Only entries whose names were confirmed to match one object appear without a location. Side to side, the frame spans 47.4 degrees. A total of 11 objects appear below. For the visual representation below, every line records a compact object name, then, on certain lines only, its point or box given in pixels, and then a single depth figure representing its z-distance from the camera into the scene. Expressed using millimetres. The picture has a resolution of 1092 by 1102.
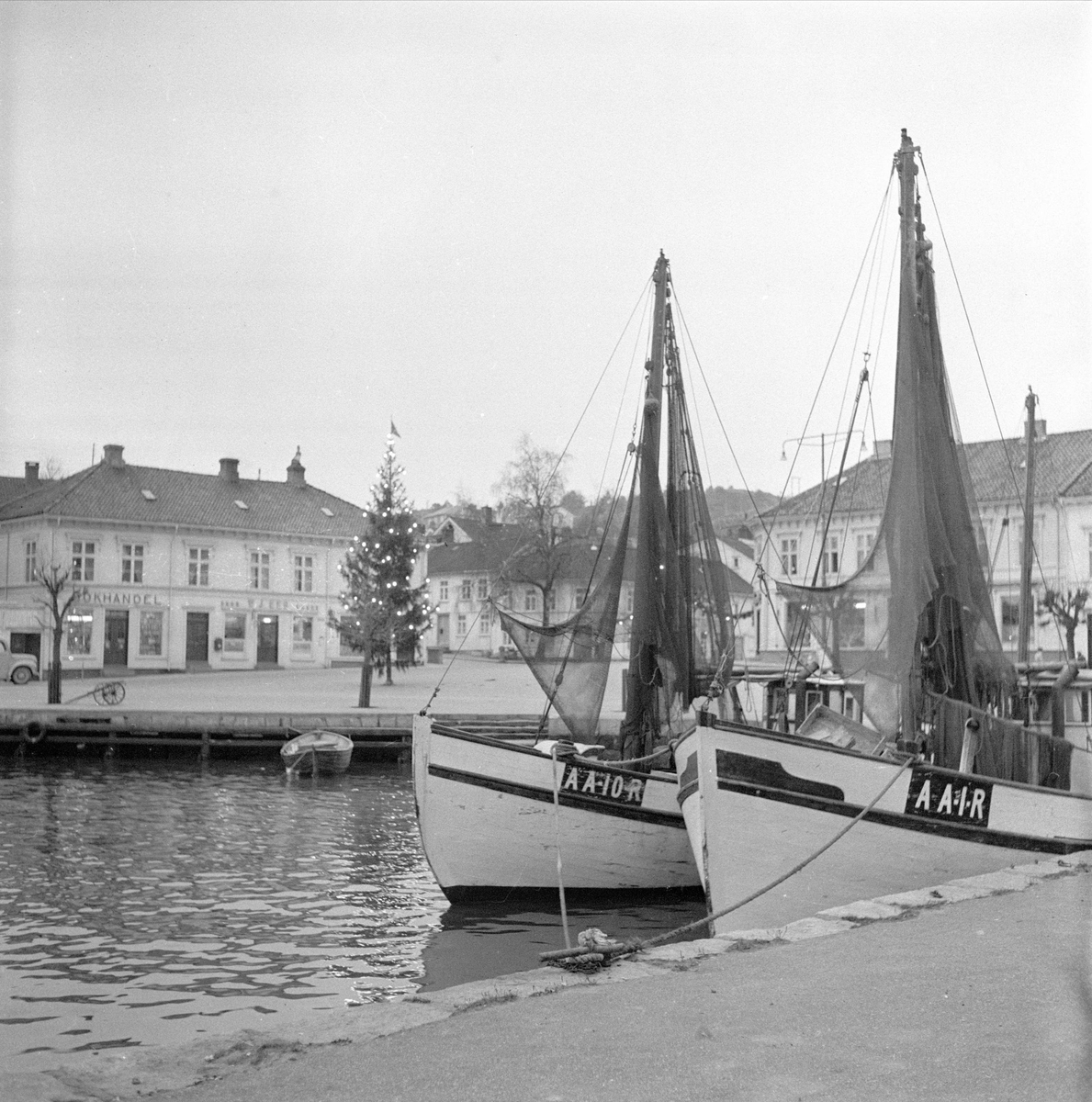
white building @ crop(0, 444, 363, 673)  54312
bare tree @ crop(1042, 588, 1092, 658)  24255
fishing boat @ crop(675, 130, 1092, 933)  11898
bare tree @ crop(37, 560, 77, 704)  36312
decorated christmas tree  47594
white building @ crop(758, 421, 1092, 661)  43750
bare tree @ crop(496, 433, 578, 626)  77312
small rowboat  28938
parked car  48031
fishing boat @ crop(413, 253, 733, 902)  15555
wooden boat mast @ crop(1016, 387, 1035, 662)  21125
